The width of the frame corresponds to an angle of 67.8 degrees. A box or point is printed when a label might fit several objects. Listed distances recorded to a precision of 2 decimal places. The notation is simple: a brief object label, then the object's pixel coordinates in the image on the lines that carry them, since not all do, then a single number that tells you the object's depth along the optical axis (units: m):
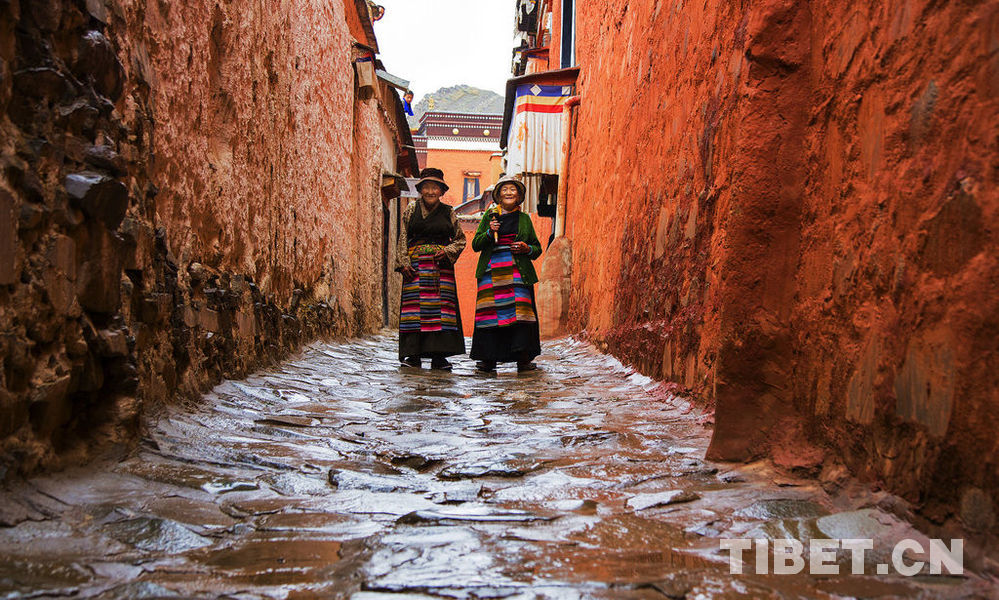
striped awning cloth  11.05
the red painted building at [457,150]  29.06
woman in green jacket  5.90
